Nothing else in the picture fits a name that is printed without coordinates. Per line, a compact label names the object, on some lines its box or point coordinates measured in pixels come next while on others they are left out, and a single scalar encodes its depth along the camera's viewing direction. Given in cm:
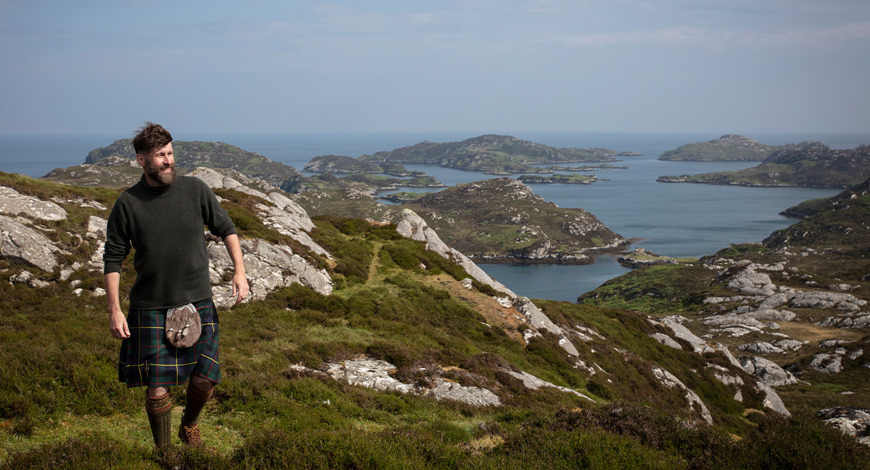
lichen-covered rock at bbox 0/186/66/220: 1980
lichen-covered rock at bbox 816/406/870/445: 1879
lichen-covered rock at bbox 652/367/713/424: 2912
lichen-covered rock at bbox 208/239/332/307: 1947
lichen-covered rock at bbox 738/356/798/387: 5291
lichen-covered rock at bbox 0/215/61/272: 1736
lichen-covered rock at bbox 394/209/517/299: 3903
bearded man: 547
